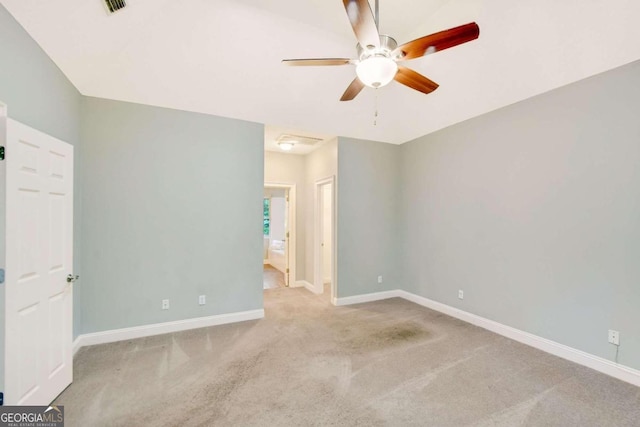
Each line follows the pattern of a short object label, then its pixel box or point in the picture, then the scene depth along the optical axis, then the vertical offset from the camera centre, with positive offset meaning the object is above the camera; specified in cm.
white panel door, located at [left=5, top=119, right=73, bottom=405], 173 -35
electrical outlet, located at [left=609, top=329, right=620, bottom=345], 247 -112
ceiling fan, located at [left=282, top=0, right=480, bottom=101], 160 +118
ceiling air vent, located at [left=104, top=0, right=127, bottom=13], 208 +169
